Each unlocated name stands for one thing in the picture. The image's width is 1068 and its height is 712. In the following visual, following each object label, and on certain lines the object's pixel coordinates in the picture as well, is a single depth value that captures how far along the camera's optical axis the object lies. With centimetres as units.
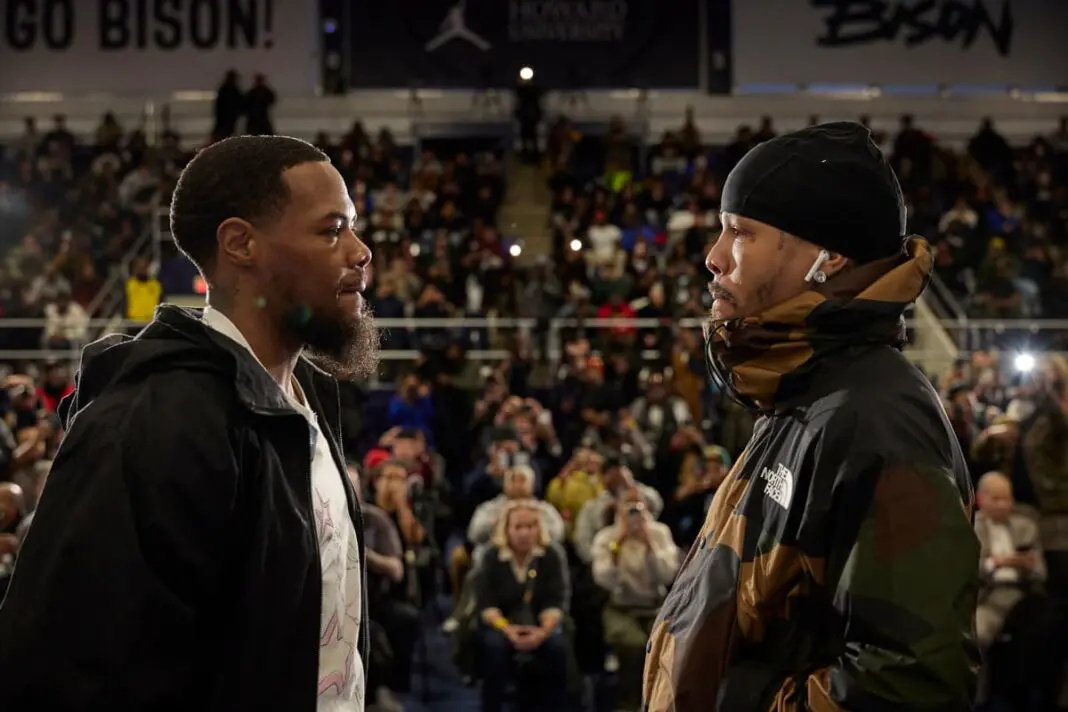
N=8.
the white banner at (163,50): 1830
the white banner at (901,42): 1825
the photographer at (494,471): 910
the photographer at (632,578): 705
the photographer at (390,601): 699
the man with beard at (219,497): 165
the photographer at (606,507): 799
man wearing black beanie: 179
